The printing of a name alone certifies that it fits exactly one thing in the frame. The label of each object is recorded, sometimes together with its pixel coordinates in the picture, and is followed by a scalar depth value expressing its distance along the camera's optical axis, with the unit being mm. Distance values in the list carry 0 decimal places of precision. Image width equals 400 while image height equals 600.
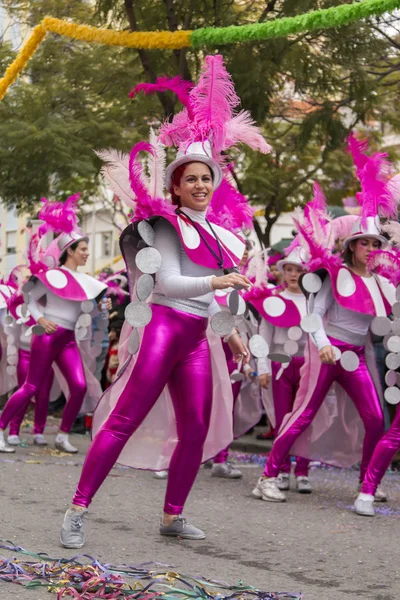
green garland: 8617
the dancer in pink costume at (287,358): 8016
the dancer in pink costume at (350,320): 6977
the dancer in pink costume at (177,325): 5121
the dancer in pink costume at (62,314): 9312
